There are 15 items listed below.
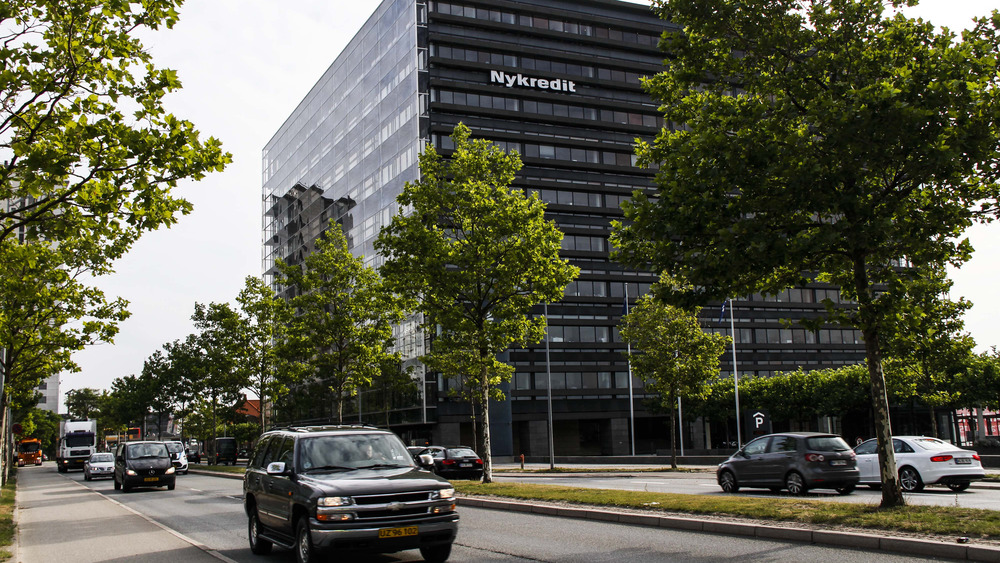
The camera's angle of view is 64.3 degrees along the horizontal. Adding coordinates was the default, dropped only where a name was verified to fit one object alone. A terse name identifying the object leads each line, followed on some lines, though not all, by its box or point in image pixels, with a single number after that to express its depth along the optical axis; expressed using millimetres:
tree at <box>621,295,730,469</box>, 36875
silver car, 40719
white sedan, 18281
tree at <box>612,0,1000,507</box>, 11492
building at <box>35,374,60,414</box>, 171375
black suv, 8969
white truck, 59188
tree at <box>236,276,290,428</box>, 46062
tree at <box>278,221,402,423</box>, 36344
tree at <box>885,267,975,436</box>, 25406
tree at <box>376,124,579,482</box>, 24312
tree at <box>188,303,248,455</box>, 45812
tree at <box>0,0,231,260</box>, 11289
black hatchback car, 18203
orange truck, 95562
